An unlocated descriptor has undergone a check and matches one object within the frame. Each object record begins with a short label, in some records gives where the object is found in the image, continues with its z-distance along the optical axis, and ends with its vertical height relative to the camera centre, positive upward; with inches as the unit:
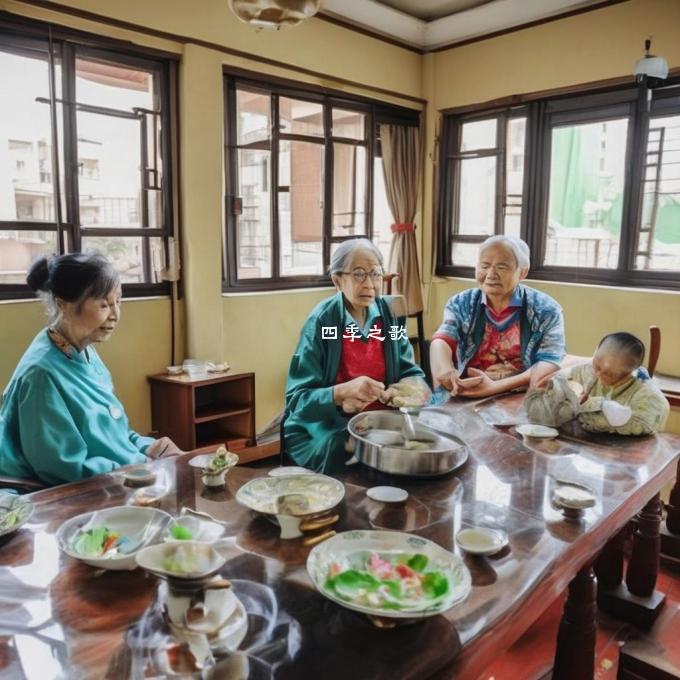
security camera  133.0 +40.0
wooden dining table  35.7 -23.8
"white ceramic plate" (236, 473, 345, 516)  53.7 -22.7
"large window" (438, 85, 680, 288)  152.3 +18.2
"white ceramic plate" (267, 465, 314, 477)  60.4 -22.7
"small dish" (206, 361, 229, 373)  144.9 -29.2
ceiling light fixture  61.7 +24.1
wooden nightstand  136.6 -39.1
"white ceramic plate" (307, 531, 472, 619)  37.2 -21.9
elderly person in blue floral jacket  100.7 -13.3
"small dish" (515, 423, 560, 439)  76.2 -22.8
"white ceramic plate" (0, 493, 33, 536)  50.1 -23.2
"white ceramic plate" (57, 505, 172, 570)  48.3 -23.1
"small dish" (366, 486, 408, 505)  56.4 -23.1
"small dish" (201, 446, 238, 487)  60.7 -22.3
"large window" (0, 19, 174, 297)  121.6 +18.1
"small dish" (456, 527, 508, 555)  47.3 -23.1
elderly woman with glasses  78.0 -16.8
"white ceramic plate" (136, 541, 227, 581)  35.0 -18.7
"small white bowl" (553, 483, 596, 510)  54.6 -22.6
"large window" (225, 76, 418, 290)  158.2 +18.5
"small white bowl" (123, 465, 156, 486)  61.5 -23.7
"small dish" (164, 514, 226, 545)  49.6 -23.7
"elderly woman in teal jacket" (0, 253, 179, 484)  67.2 -17.7
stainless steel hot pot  61.7 -21.3
